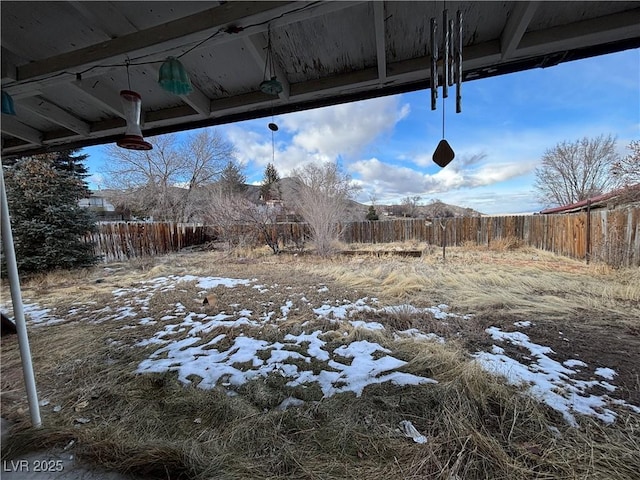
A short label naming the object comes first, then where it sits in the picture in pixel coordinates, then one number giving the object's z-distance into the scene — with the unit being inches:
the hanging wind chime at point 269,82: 60.0
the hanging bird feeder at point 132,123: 66.6
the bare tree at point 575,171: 542.0
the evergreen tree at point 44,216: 218.2
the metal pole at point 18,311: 44.6
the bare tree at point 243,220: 370.6
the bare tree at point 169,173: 538.9
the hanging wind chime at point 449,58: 50.3
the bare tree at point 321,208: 331.0
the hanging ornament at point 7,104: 63.9
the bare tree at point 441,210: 402.2
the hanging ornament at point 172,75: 55.8
